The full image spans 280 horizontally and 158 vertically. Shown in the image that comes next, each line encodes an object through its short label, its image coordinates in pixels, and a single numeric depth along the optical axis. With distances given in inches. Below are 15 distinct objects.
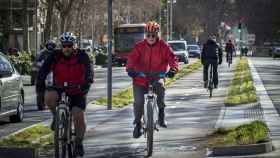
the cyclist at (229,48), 1916.2
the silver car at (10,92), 625.0
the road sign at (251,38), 4245.6
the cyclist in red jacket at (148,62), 471.5
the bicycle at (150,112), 443.8
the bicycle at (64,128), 399.2
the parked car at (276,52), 3553.2
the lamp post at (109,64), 768.9
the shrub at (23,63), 1670.8
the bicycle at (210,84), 950.4
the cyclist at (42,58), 759.1
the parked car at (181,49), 2396.7
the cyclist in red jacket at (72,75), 412.8
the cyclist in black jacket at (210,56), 970.7
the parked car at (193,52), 3562.5
